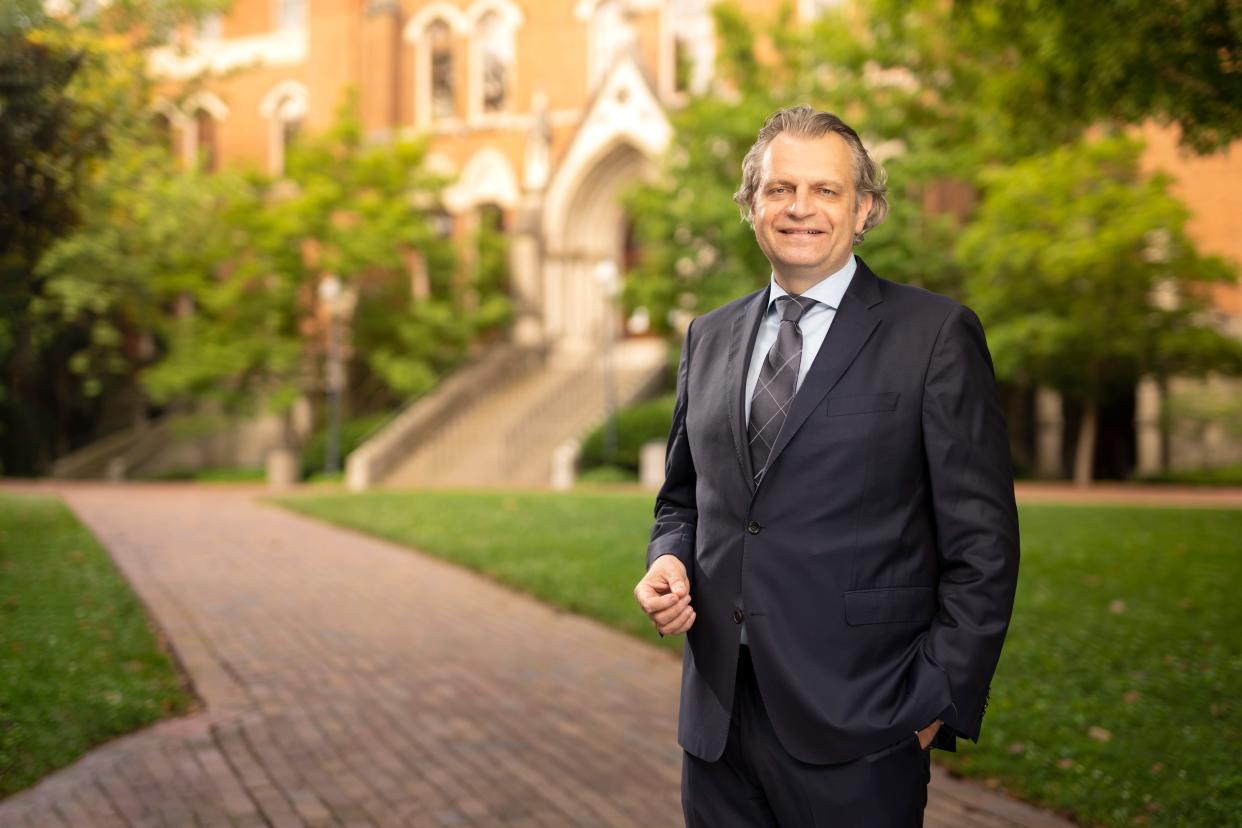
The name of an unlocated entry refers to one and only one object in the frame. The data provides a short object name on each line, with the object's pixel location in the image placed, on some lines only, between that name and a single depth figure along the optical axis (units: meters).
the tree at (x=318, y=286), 22.73
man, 2.13
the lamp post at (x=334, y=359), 21.58
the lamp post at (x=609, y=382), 20.33
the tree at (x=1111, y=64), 6.21
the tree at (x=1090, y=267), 16.77
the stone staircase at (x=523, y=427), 20.88
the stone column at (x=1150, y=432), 21.16
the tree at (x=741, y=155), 17.98
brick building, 25.38
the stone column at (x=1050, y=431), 22.53
